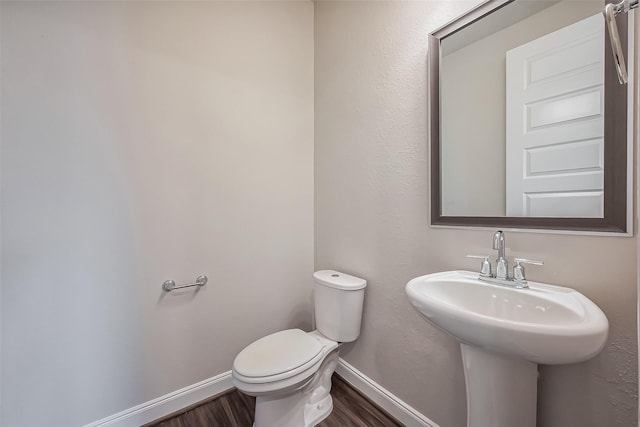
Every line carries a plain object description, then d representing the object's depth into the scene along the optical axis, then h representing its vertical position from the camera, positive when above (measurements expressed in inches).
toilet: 42.1 -27.0
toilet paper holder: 51.1 -15.2
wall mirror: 29.3 +12.9
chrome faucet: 33.0 -8.0
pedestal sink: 21.7 -11.9
